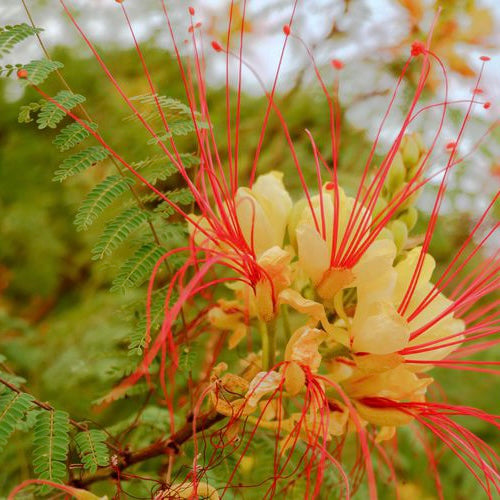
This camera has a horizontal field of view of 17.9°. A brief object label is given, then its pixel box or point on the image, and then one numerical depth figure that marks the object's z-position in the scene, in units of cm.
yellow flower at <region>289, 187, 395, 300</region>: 47
